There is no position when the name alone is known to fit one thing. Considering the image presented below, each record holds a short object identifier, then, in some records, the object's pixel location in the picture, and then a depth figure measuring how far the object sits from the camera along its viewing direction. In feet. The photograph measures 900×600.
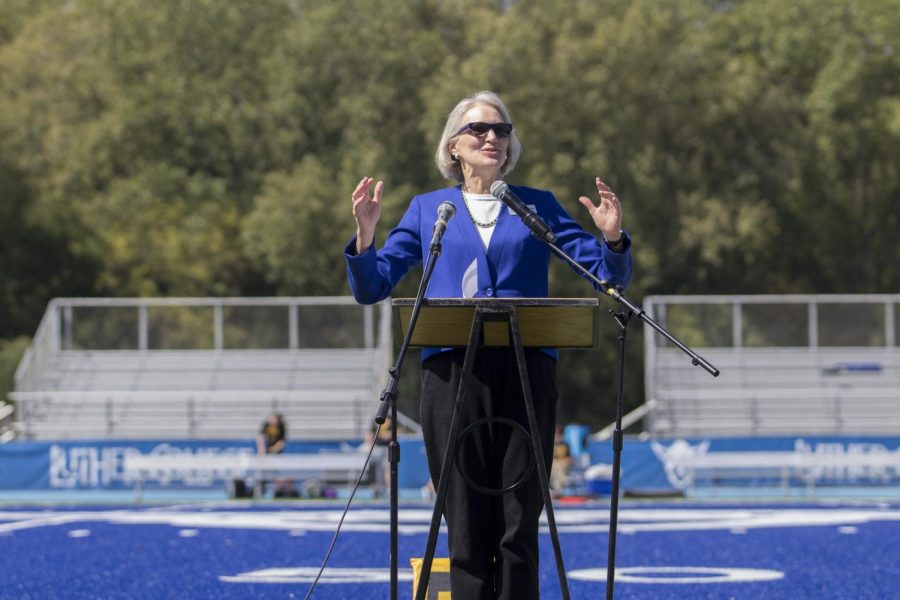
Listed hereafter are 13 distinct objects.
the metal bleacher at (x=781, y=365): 158.51
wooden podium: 31.32
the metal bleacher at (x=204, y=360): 158.92
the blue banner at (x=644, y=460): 137.28
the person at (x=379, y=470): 134.00
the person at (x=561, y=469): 130.00
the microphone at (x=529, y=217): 32.83
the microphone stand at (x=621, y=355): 31.71
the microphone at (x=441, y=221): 32.17
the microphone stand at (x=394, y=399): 30.32
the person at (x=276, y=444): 136.05
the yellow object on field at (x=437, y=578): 36.40
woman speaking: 32.96
